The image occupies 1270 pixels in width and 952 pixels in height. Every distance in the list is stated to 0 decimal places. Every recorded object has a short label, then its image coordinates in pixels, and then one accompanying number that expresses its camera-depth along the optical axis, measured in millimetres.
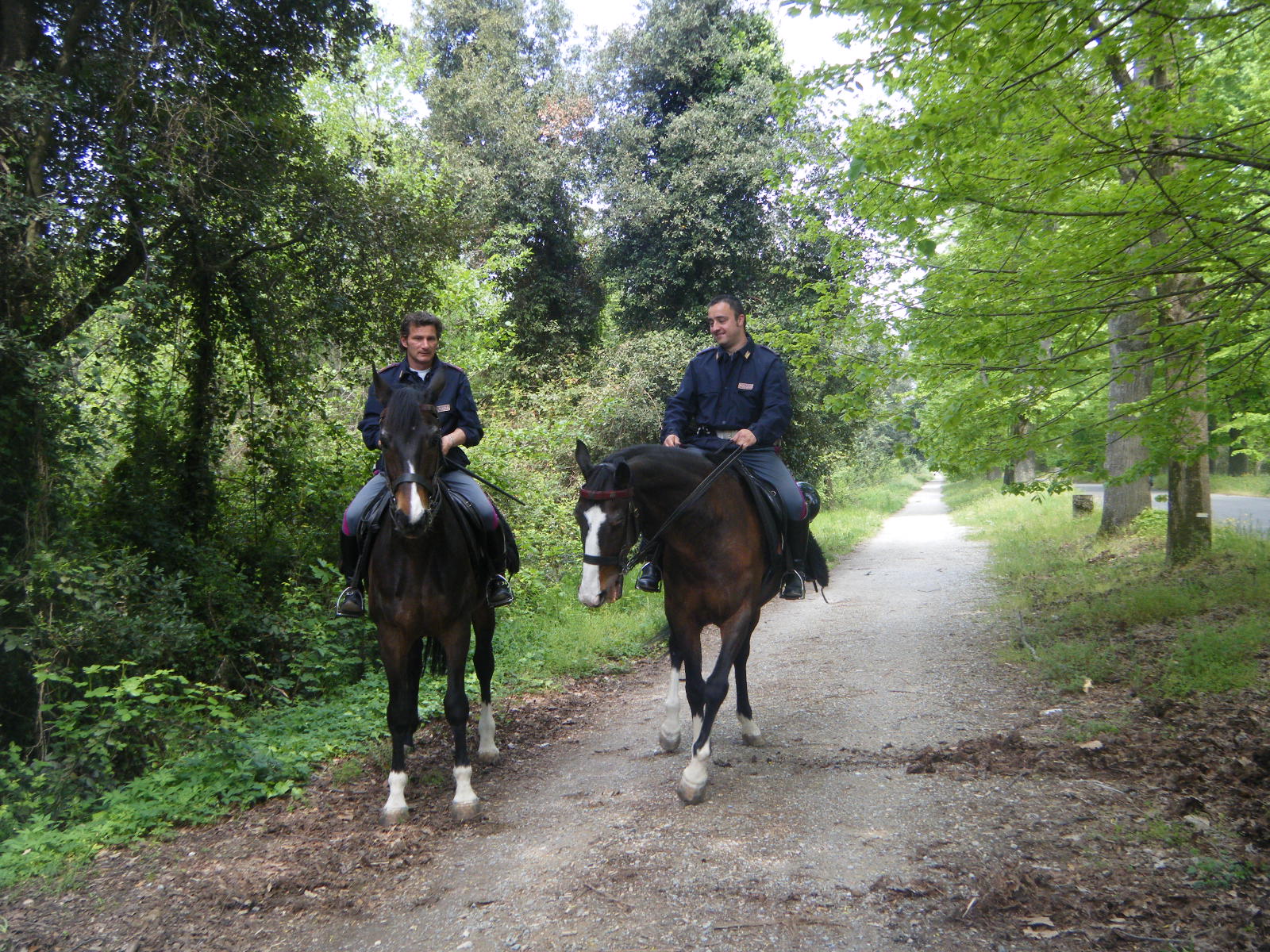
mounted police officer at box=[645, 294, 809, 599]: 5812
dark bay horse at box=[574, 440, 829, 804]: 4820
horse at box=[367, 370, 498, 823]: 4602
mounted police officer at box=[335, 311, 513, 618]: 5430
